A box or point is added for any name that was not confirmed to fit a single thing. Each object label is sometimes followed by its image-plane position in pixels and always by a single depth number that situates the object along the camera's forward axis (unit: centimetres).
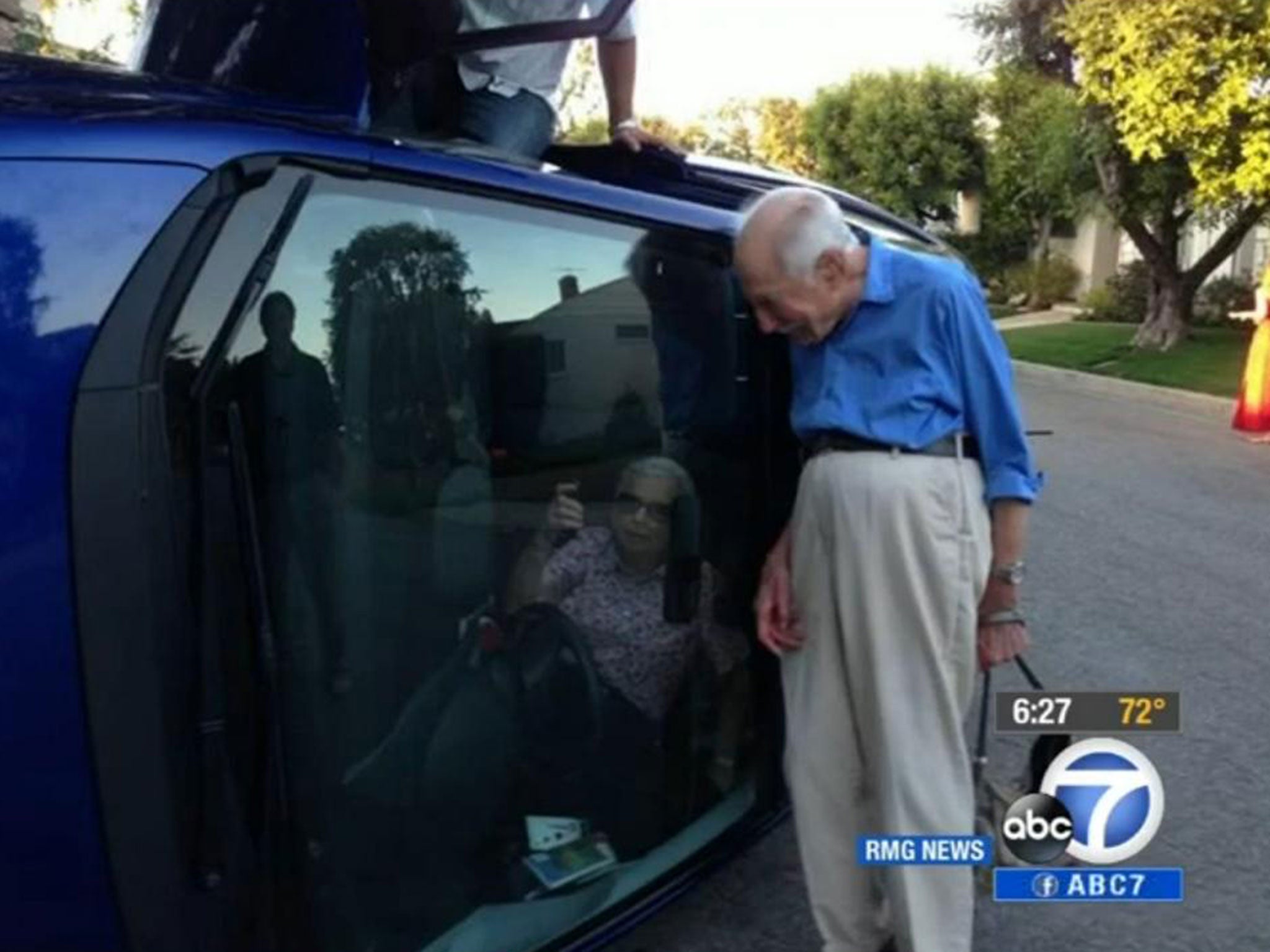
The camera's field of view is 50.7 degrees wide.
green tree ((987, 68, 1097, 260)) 1950
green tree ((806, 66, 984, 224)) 3156
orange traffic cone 1105
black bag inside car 209
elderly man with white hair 246
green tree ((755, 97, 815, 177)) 4578
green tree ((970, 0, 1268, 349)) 1433
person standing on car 294
